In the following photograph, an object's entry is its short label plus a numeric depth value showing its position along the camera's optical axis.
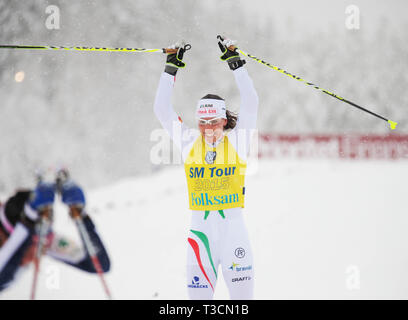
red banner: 26.91
